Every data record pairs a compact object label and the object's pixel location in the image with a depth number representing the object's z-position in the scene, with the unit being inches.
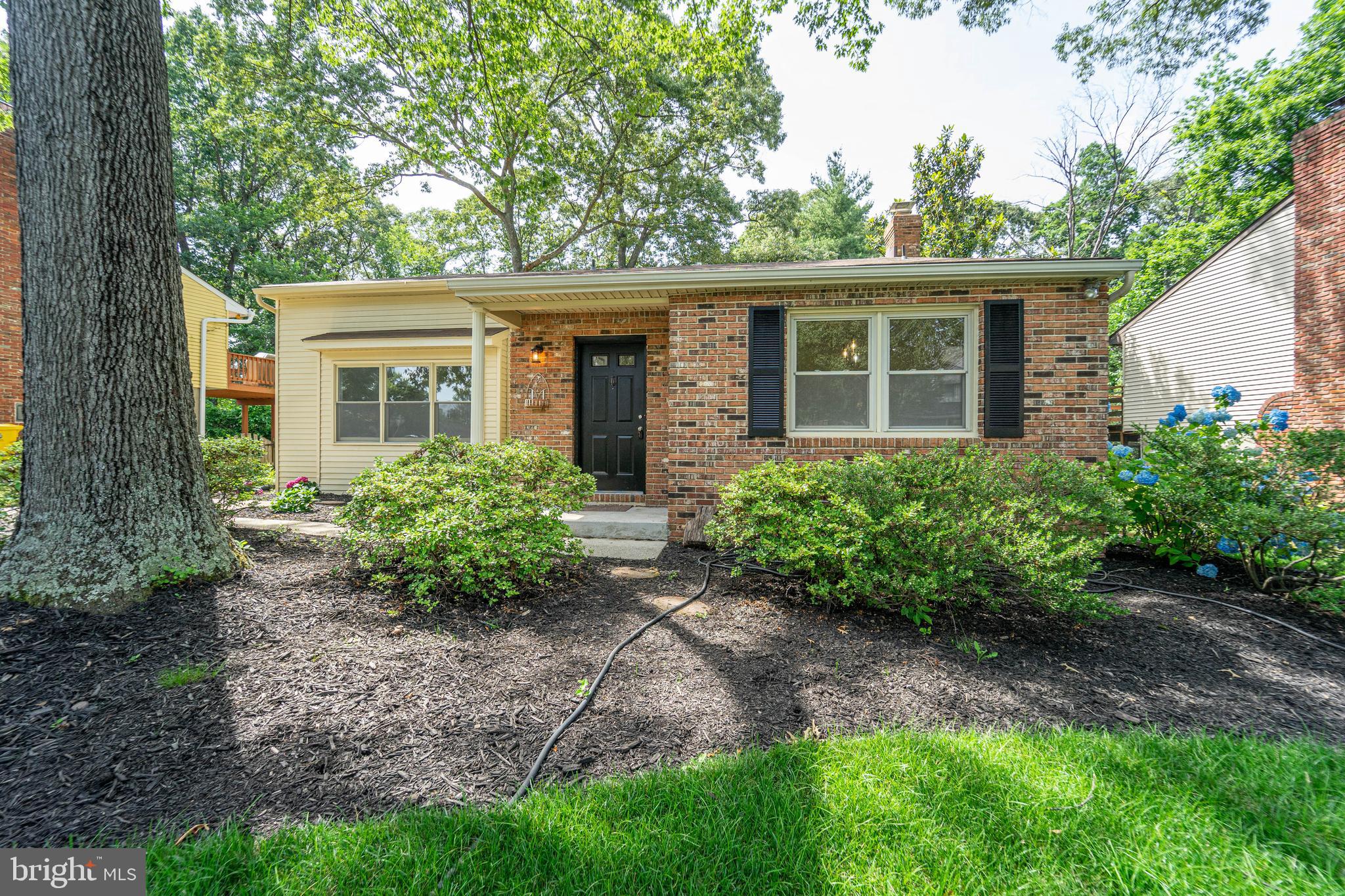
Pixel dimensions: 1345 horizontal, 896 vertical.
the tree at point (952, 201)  722.8
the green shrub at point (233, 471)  193.5
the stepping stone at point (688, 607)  139.3
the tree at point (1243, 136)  490.6
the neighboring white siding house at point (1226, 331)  374.0
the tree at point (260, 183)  506.9
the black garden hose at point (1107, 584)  159.9
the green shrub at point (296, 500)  271.9
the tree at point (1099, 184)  671.1
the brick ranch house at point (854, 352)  210.1
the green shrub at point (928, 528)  121.5
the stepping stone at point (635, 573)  174.1
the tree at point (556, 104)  382.6
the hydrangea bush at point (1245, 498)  135.6
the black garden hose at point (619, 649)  73.2
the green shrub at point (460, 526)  135.7
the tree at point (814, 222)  699.4
